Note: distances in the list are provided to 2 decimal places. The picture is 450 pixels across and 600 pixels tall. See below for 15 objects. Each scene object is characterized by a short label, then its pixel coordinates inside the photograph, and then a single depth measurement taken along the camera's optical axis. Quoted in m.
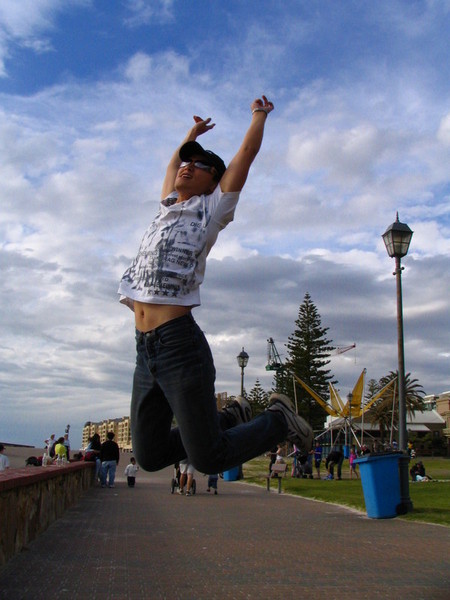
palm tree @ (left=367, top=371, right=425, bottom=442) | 78.50
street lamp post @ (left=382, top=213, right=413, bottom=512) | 12.85
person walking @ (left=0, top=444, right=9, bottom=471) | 13.95
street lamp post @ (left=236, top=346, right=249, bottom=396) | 27.18
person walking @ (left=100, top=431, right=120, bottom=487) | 20.31
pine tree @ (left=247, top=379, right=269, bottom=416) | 101.88
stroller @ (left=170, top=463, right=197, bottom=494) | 18.47
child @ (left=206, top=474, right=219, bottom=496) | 18.58
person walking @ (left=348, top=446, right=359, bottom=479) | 29.70
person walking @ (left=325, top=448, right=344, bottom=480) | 26.98
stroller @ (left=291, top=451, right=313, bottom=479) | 28.89
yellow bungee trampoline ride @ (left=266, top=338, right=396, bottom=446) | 56.88
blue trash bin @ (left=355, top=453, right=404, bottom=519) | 11.29
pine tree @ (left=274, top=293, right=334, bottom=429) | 75.81
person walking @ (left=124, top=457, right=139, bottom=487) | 21.98
